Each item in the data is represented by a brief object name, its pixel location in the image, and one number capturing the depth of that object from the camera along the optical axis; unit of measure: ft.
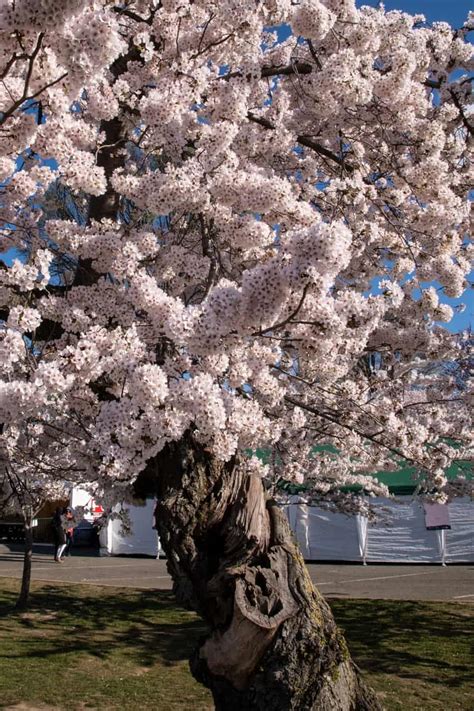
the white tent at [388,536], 65.00
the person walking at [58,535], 69.62
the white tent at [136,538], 78.28
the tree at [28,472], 25.25
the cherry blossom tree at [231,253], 13.20
